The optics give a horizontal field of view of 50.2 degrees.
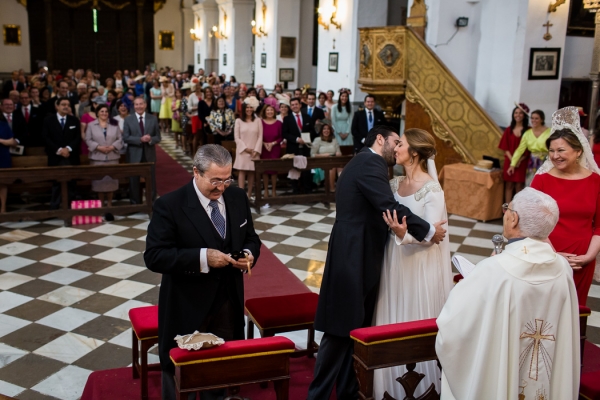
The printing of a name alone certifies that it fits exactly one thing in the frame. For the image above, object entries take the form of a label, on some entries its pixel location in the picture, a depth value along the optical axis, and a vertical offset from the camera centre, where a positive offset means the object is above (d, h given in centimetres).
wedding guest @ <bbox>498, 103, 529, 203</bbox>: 924 -81
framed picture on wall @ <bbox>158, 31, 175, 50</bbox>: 3105 +205
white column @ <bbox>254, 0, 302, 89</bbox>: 1802 +152
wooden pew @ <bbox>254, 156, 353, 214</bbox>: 973 -127
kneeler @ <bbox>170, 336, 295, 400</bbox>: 304 -135
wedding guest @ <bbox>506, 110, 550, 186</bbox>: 877 -71
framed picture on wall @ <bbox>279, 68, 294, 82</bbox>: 1829 +34
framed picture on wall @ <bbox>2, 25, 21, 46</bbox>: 2723 +183
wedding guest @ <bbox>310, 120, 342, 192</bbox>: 1041 -92
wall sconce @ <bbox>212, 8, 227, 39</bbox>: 2320 +195
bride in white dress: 378 -105
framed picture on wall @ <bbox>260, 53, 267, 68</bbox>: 1912 +76
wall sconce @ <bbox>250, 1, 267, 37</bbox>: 1870 +169
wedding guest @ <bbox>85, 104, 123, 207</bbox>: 921 -92
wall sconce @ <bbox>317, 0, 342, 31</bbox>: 1434 +162
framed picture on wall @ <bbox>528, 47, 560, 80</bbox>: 1071 +53
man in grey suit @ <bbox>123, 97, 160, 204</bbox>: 948 -82
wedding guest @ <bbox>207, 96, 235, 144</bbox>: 1116 -63
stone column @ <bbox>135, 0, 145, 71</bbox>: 3025 +214
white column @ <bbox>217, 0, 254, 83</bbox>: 2227 +172
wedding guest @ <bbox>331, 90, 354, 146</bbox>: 1156 -61
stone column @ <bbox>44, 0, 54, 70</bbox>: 2808 +191
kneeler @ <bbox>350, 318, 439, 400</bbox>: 317 -129
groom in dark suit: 369 -95
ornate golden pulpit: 1034 +4
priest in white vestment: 274 -98
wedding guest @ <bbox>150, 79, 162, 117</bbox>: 1891 -46
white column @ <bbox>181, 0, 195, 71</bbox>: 3135 +211
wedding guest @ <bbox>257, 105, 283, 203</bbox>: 1034 -80
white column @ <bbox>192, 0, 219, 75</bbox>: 2717 +226
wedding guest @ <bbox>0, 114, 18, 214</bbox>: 901 -90
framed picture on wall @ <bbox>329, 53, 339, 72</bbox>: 1455 +60
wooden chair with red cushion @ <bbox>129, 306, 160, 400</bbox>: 404 -158
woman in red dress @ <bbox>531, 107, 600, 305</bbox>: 424 -69
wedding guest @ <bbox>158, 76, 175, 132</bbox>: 1830 -46
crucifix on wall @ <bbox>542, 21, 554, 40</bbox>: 1055 +103
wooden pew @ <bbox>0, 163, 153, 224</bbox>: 844 -130
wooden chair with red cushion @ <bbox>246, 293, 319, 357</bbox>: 439 -156
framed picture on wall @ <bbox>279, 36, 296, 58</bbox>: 1816 +110
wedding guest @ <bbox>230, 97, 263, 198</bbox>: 997 -83
